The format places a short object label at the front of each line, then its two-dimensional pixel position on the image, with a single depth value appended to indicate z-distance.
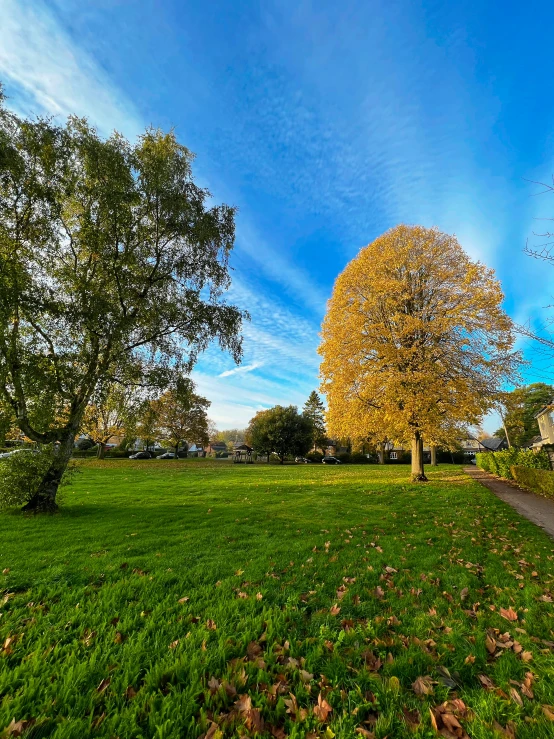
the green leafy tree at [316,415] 62.17
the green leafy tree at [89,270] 9.55
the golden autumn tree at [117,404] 10.48
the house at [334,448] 77.03
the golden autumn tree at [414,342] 16.16
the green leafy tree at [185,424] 46.52
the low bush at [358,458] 60.47
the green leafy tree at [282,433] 49.84
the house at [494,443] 69.81
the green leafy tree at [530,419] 54.25
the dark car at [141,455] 50.69
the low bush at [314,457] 59.53
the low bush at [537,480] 13.83
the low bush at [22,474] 9.45
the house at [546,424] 42.88
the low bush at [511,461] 17.80
